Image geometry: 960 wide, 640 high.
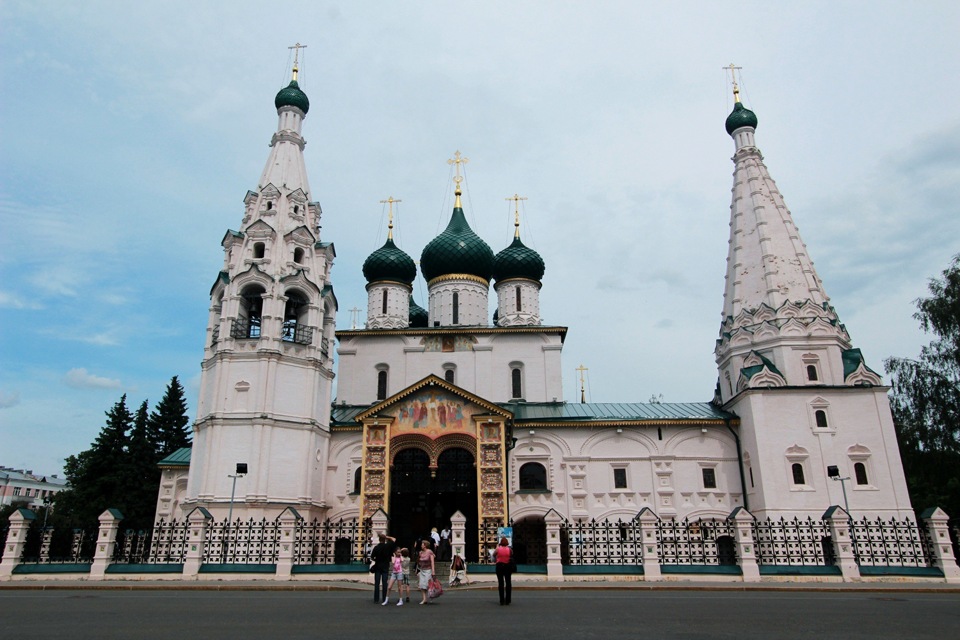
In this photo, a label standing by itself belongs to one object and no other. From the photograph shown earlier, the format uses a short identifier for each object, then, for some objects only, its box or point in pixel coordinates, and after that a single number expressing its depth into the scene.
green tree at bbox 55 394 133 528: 31.91
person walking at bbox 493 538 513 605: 10.69
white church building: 22.25
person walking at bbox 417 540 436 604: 11.09
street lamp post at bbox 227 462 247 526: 21.88
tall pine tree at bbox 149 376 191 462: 36.75
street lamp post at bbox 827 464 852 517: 22.52
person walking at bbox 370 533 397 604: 11.47
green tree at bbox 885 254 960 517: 24.67
